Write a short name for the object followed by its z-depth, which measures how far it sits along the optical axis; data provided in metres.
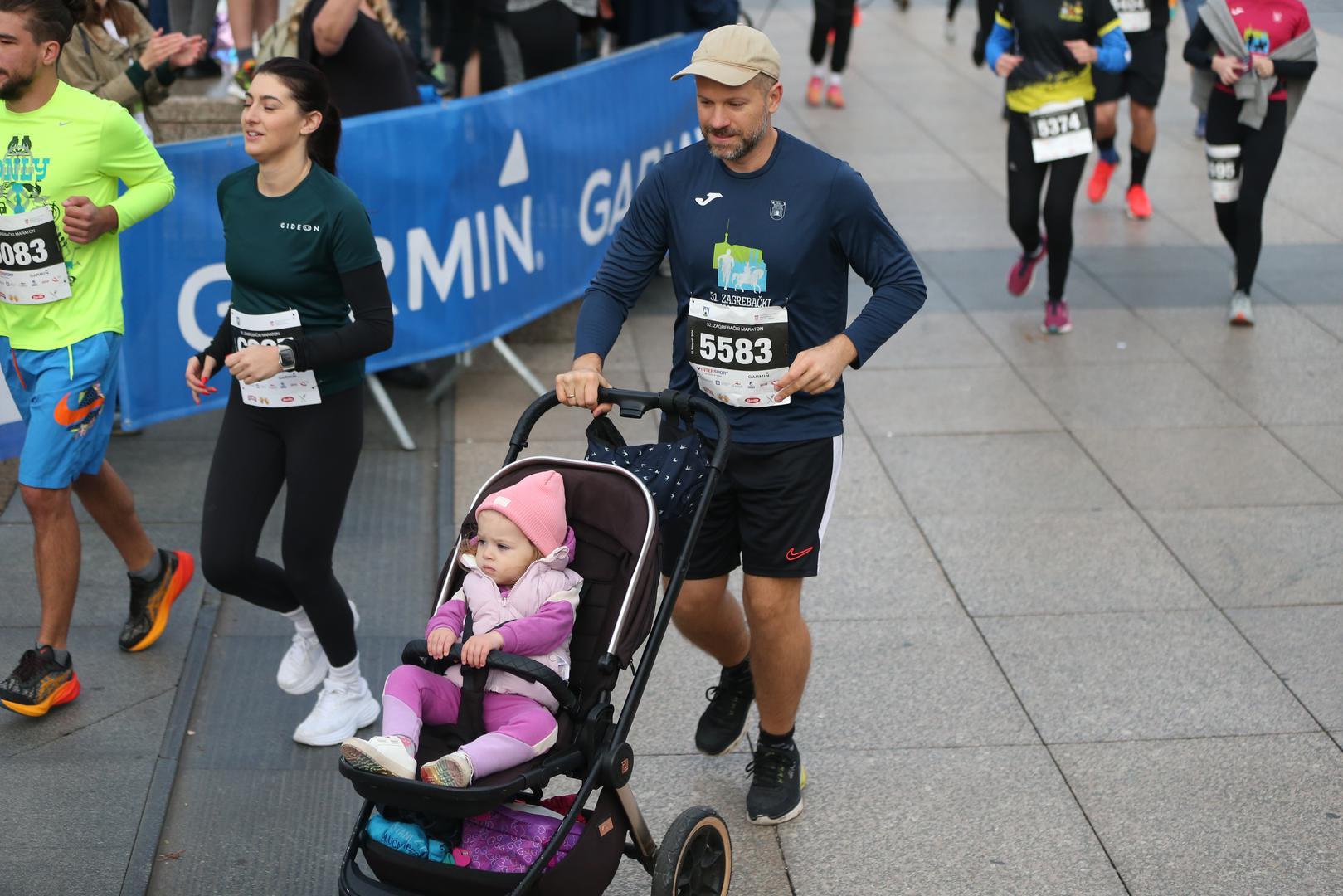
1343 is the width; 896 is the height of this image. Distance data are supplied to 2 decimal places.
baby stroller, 3.16
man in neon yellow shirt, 4.50
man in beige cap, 3.73
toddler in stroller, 3.24
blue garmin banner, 6.12
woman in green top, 4.21
